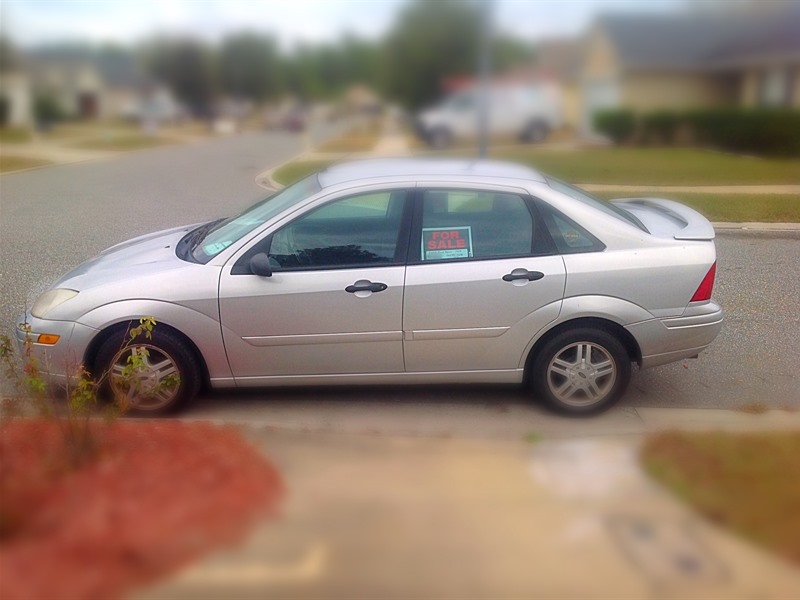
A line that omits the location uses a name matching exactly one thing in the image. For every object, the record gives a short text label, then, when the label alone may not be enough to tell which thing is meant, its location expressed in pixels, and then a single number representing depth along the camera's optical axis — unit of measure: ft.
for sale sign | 15.40
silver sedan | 15.05
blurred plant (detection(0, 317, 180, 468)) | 12.34
